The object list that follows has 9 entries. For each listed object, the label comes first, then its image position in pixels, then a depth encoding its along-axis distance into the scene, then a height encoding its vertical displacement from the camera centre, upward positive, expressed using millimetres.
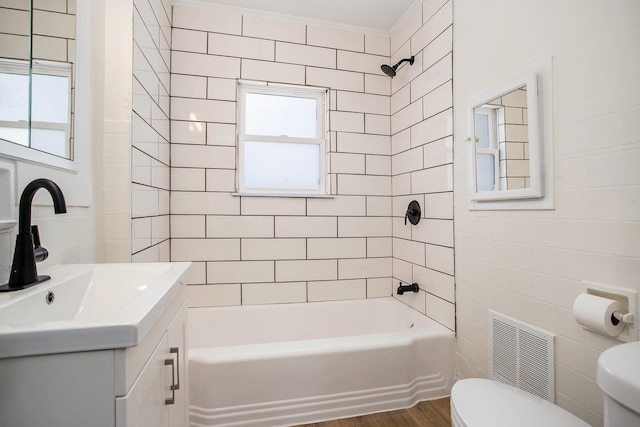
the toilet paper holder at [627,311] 947 -306
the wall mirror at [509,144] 1237 +350
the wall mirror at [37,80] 807 +439
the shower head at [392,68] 2115 +1119
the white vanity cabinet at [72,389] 457 -284
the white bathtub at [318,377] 1465 -864
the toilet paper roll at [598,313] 965 -327
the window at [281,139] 2254 +611
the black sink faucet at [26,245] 726 -73
